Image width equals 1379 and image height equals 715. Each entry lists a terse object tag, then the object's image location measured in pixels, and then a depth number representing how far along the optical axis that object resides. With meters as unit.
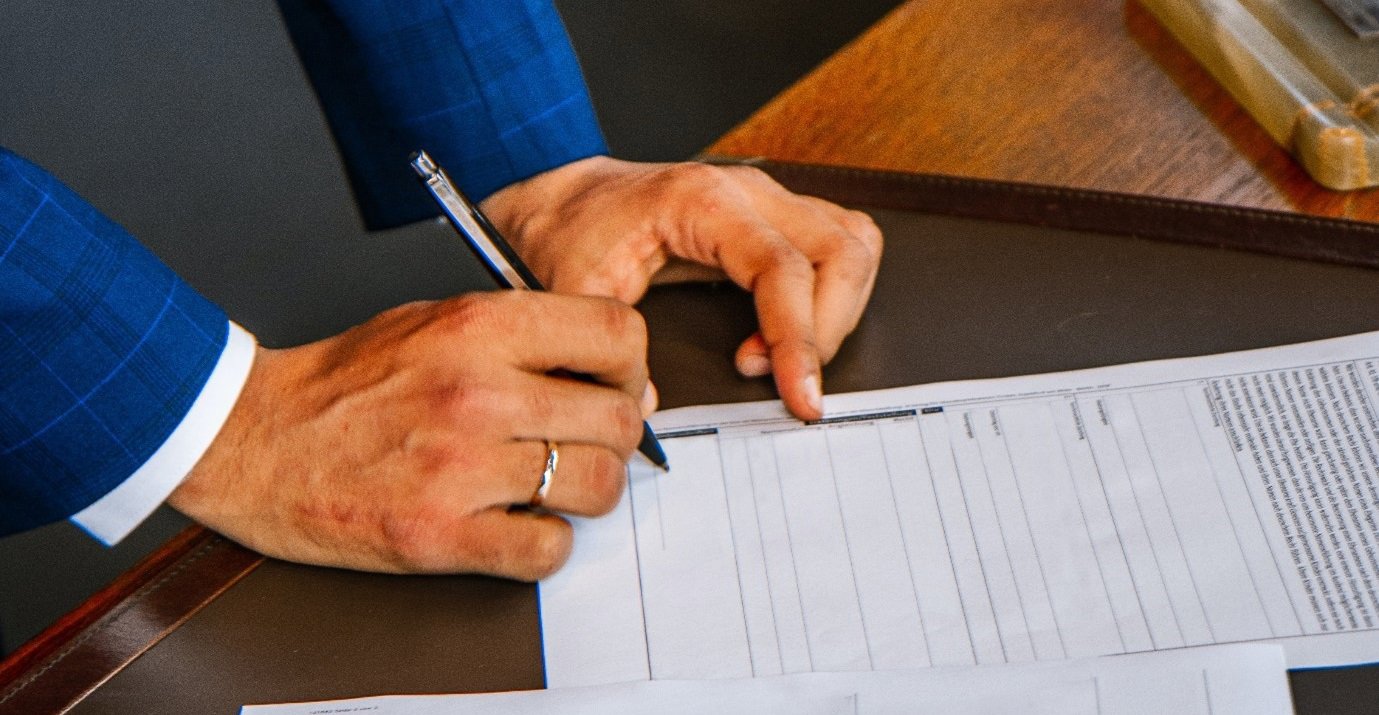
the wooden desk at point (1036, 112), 1.02
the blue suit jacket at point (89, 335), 0.94
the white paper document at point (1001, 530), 0.89
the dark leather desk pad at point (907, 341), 0.90
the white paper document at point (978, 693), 0.87
